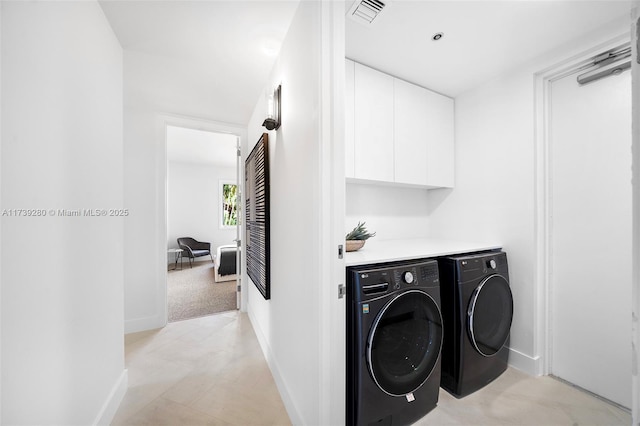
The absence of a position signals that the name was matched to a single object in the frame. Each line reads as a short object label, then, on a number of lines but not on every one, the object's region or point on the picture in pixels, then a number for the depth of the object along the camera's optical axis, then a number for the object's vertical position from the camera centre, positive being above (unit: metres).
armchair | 5.66 -0.82
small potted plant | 1.66 -0.16
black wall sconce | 1.71 +0.71
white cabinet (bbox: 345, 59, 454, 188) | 1.79 +0.65
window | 6.90 +0.29
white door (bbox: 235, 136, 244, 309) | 3.06 -0.03
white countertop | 1.36 -0.25
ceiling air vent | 1.30 +1.10
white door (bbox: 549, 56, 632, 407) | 1.50 -0.15
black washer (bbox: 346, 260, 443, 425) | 1.19 -0.66
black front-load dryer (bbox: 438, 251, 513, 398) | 1.55 -0.69
